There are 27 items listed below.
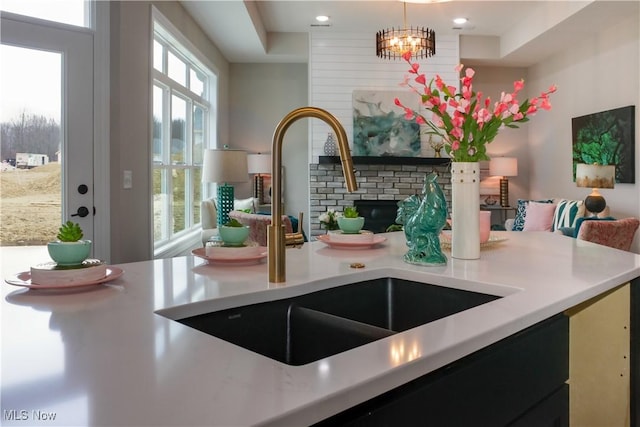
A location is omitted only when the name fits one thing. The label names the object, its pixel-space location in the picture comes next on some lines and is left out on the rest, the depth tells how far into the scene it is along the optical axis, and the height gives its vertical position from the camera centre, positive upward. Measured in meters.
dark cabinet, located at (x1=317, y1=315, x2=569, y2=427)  0.67 -0.33
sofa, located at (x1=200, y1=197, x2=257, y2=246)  5.23 -0.18
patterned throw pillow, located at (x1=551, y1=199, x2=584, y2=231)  5.04 -0.16
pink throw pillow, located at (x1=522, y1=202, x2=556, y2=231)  5.52 -0.22
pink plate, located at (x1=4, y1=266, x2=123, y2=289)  1.05 -0.19
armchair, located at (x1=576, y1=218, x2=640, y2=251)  3.98 -0.28
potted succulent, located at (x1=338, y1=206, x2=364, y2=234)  1.84 -0.09
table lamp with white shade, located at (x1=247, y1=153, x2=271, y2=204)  6.69 +0.50
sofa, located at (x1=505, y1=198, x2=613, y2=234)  5.05 -0.18
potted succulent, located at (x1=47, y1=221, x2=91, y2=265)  1.09 -0.11
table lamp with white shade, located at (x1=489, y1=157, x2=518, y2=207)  6.56 +0.44
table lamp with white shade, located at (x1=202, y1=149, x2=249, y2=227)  4.38 +0.31
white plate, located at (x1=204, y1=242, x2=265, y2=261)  1.39 -0.16
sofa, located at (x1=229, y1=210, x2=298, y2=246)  3.66 -0.19
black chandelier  4.54 +1.51
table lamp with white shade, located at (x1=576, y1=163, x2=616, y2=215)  4.60 +0.19
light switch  3.25 +0.14
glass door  2.65 +0.42
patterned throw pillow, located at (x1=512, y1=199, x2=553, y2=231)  5.92 -0.20
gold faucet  1.11 +0.04
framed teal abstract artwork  6.30 +0.96
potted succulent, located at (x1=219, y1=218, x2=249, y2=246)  1.45 -0.11
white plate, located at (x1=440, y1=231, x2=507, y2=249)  1.74 -0.16
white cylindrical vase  1.54 -0.03
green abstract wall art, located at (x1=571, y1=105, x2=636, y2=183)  4.94 +0.65
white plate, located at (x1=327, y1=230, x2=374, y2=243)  1.76 -0.14
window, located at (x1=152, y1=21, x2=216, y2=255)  4.34 +0.72
